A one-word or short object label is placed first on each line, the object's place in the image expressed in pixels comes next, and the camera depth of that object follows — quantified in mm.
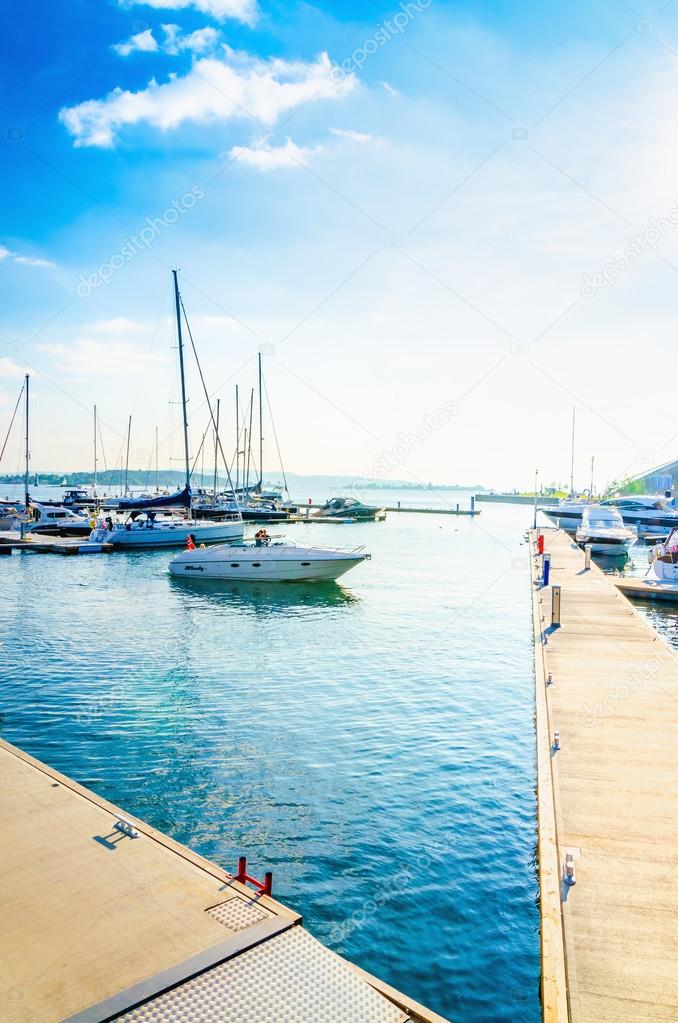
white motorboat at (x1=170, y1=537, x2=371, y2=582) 34375
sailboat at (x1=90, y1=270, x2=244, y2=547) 51562
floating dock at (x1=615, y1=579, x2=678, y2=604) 32381
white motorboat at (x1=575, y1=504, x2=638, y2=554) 48594
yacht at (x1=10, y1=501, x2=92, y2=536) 62188
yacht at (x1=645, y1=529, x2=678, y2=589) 33906
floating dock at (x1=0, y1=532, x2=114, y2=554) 48844
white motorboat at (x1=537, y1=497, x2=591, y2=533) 79312
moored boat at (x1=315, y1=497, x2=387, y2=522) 92438
